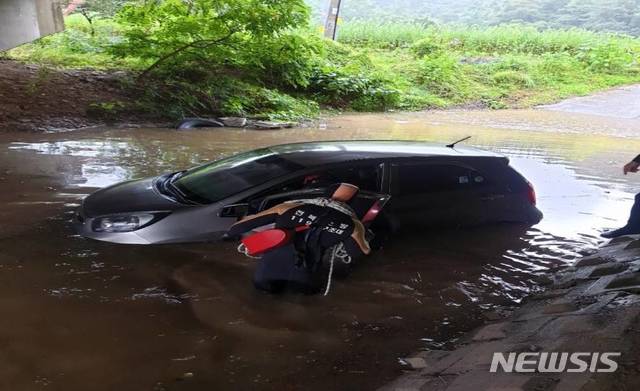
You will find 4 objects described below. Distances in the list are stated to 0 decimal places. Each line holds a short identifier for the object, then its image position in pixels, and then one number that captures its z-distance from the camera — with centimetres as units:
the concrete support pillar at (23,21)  1056
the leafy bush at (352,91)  1892
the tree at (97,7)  2164
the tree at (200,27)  1372
